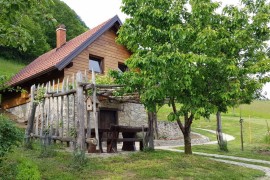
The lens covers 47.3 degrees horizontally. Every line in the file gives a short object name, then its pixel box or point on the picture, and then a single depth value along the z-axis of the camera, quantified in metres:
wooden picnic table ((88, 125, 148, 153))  11.10
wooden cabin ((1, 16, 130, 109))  16.48
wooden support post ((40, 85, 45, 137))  9.85
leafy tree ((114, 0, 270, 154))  8.36
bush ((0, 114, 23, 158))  5.59
